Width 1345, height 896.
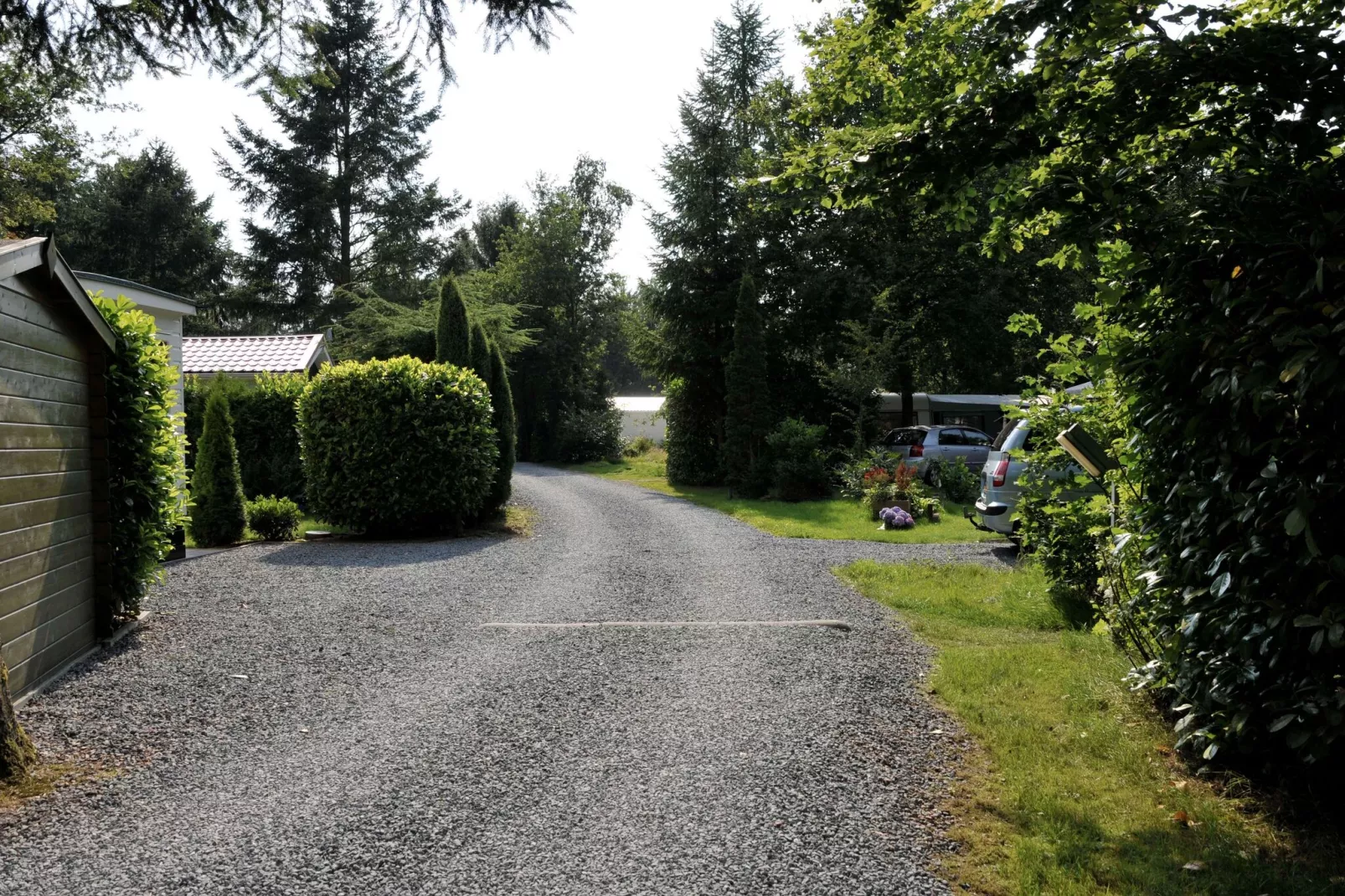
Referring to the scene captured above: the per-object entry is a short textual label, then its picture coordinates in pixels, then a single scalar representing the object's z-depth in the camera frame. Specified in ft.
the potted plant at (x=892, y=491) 51.30
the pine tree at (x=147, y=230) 113.91
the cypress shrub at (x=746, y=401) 67.56
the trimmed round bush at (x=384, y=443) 41.27
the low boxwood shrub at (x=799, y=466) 61.98
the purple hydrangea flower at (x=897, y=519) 47.73
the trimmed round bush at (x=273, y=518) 40.52
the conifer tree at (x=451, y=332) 51.29
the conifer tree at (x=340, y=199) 109.29
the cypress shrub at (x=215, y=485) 39.06
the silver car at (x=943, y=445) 64.18
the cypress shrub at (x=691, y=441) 78.43
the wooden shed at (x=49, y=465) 16.74
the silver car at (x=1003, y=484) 35.63
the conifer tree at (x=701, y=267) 77.00
